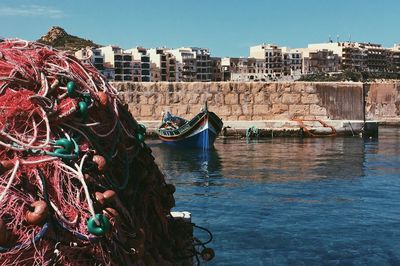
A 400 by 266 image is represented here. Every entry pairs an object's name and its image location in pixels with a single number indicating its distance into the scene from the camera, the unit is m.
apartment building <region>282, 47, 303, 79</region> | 161.49
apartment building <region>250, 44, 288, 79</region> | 155.50
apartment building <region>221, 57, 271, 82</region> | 149.88
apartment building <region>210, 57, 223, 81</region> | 153.75
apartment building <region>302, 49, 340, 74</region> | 161.50
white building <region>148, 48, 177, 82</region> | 136.62
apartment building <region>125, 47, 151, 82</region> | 132.12
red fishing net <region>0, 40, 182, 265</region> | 2.45
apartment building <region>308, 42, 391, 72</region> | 168.38
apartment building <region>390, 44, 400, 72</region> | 178.25
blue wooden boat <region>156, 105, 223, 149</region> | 19.39
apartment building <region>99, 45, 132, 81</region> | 129.12
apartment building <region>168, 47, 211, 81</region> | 141.75
